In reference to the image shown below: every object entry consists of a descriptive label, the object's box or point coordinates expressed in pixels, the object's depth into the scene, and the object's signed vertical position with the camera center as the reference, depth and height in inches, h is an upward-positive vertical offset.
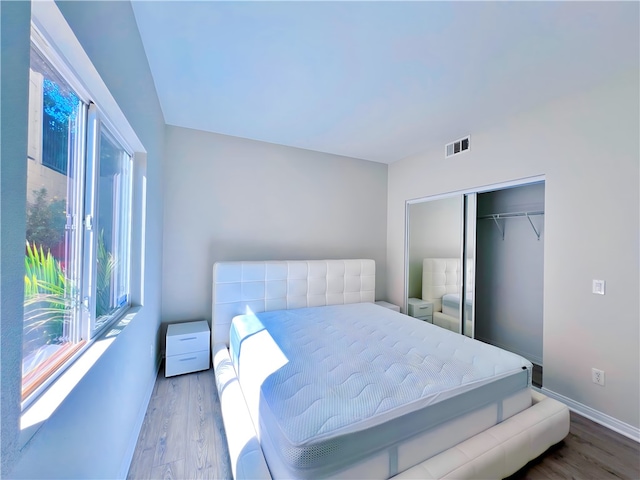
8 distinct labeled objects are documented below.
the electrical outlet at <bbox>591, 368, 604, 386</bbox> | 82.7 -42.1
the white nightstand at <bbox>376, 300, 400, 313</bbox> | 154.9 -38.6
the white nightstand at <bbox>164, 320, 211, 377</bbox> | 104.0 -45.9
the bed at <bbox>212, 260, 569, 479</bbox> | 48.8 -35.5
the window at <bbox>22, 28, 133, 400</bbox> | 34.5 +2.6
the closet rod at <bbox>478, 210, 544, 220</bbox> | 125.5 +15.4
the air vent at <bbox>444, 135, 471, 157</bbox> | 125.2 +48.2
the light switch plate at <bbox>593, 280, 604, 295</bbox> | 83.1 -13.4
